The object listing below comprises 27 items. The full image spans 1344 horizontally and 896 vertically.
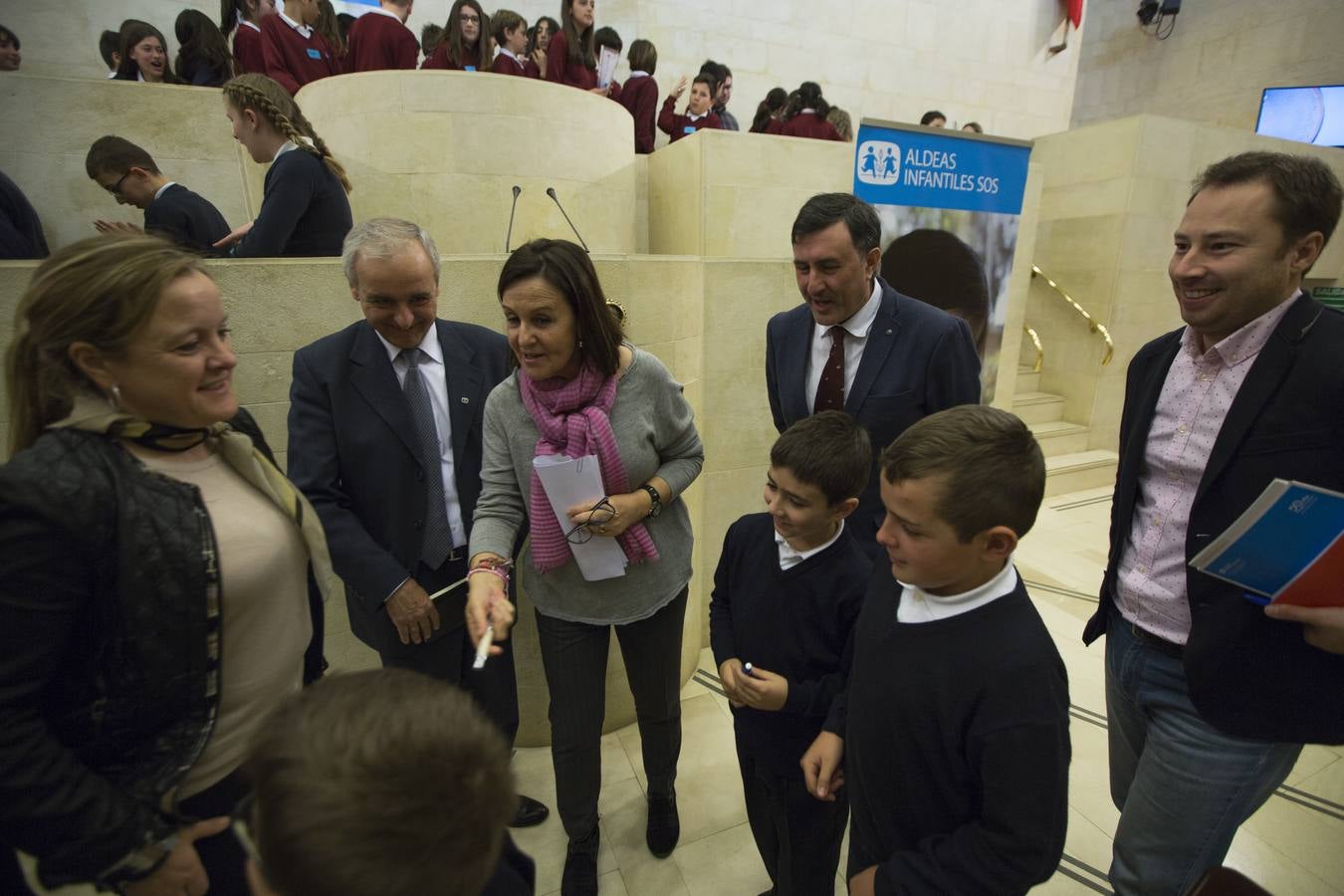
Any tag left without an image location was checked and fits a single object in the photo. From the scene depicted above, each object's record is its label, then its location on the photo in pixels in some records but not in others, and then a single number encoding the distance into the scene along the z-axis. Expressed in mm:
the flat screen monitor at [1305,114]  7504
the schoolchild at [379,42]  3953
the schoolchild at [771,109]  6227
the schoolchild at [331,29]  4027
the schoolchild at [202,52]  3941
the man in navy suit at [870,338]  1709
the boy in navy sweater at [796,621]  1309
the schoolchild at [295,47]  3906
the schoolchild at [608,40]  5172
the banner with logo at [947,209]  3518
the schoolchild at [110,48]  4566
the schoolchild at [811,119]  5197
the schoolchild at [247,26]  4171
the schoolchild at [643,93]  5245
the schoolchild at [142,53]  4086
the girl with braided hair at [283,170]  2088
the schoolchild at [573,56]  4926
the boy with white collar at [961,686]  904
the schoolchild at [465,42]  4402
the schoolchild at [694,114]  5594
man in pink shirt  1128
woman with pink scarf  1453
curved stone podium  3490
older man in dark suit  1521
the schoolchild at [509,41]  4727
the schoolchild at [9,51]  4113
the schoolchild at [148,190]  2570
